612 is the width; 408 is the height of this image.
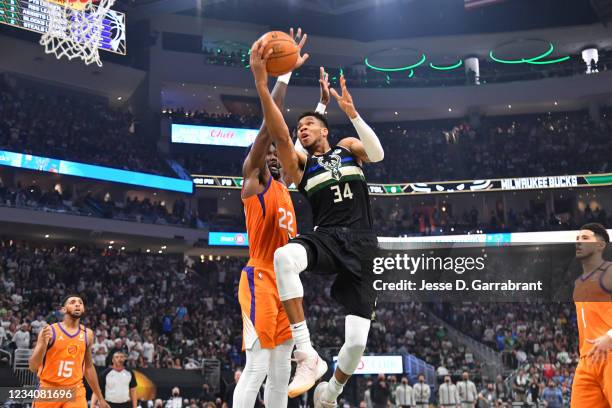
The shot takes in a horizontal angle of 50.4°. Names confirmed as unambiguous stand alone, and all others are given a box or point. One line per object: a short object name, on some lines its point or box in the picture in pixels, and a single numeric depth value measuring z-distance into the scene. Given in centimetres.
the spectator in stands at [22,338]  1686
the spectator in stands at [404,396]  1877
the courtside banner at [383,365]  2142
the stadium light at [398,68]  3926
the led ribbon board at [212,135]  3600
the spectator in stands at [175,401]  1605
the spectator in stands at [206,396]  1700
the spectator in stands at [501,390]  1901
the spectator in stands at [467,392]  1866
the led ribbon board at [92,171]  2730
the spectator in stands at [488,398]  1855
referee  1173
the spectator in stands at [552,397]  1795
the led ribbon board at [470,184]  3381
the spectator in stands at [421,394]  1883
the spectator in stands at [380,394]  1919
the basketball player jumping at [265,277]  557
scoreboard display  2458
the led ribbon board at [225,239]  3266
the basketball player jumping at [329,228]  511
